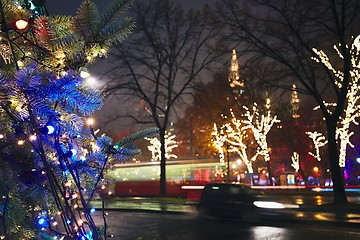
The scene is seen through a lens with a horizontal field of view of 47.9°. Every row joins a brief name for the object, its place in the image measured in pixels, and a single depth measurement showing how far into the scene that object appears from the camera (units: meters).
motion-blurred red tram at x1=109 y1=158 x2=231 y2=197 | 32.78
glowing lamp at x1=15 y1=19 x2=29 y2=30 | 2.84
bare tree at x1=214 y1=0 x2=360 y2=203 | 19.67
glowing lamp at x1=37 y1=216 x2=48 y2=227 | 3.57
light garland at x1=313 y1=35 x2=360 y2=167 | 20.34
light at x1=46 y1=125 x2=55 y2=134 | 2.97
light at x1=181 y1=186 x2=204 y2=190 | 30.60
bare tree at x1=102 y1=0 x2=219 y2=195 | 28.91
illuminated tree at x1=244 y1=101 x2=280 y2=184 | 35.19
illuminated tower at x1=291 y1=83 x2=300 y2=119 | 43.48
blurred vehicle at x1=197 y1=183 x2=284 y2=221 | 16.25
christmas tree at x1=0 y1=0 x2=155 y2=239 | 2.82
